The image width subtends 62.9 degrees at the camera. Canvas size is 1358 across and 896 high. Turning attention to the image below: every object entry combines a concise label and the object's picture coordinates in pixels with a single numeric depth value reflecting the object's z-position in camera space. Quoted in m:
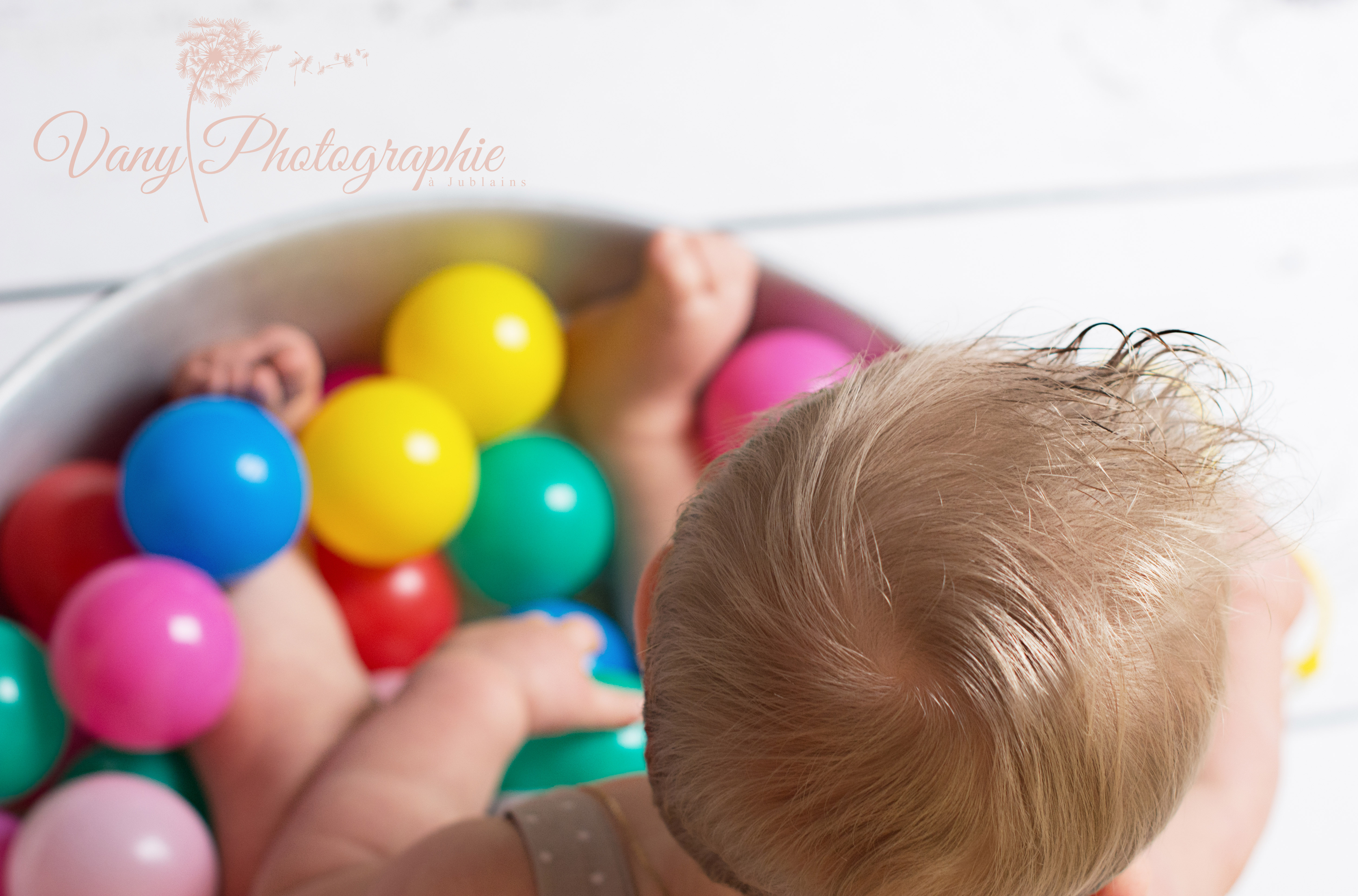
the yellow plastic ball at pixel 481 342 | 0.76
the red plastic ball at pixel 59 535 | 0.68
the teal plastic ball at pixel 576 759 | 0.69
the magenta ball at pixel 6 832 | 0.64
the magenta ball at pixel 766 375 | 0.75
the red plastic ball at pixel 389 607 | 0.77
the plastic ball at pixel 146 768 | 0.68
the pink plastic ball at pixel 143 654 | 0.61
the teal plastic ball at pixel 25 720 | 0.62
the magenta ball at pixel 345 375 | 0.81
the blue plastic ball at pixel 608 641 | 0.79
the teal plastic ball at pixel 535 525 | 0.77
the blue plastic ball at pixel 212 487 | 0.64
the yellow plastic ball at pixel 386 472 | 0.71
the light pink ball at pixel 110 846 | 0.58
